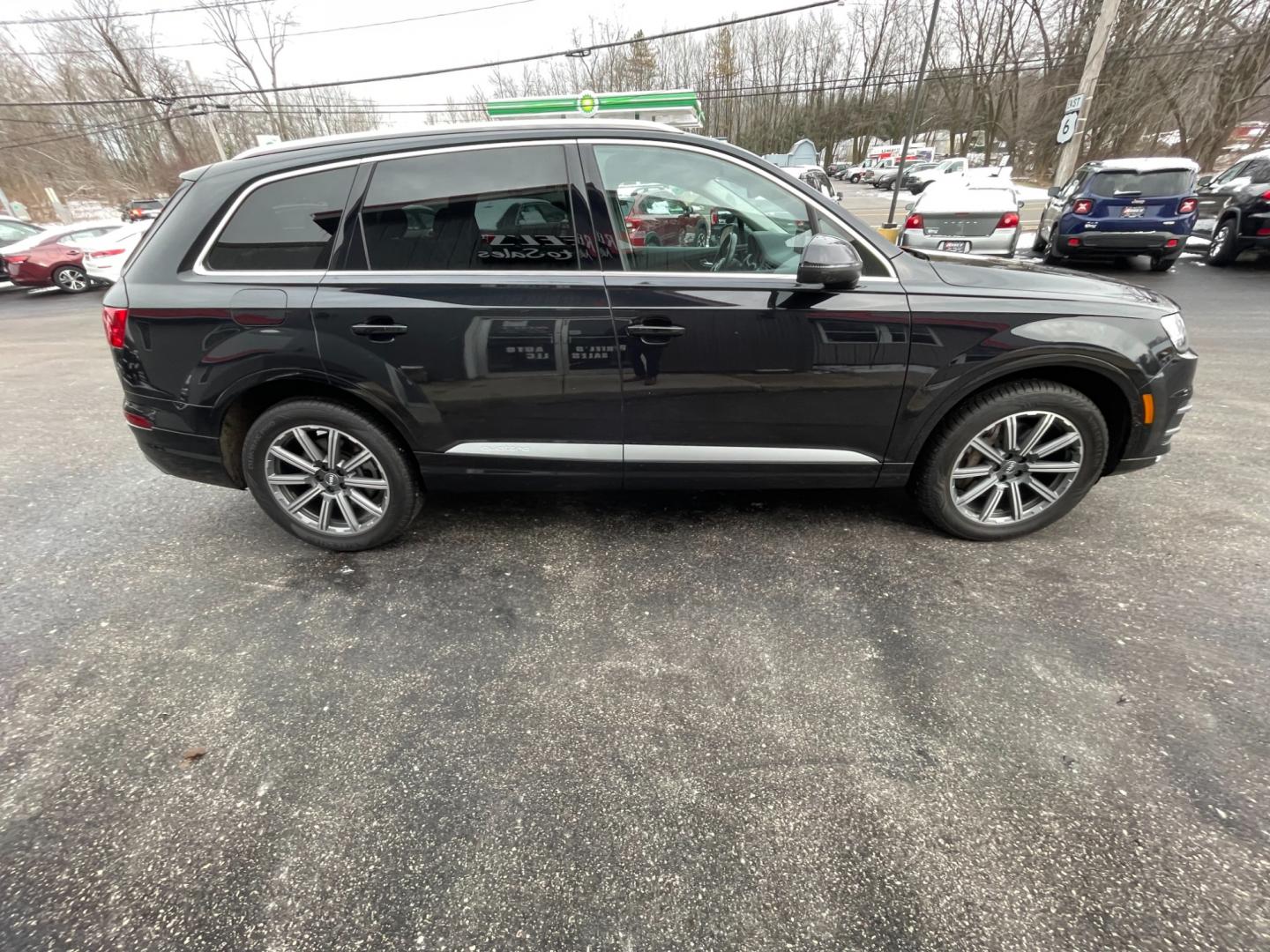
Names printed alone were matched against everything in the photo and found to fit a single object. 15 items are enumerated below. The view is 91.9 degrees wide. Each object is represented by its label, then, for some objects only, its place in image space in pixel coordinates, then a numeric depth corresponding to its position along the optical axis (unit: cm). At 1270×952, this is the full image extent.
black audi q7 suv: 259
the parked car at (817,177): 1616
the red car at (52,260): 1223
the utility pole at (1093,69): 1473
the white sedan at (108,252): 1198
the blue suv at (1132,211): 905
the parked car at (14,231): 1317
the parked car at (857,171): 4619
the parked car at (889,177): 3741
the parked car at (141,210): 2088
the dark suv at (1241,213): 924
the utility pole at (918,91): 923
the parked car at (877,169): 4286
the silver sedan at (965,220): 899
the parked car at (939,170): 3216
